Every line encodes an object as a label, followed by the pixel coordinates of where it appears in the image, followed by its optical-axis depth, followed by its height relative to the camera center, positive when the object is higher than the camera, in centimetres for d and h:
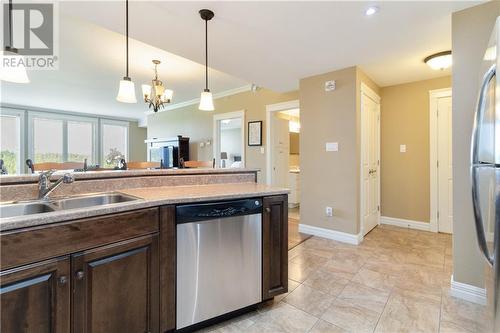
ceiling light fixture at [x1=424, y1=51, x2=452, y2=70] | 274 +127
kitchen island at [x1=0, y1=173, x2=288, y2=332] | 95 -47
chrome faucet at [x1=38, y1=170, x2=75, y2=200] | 138 -10
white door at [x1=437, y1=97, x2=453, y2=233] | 345 +0
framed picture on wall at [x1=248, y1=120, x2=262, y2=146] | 484 +70
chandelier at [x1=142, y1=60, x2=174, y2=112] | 359 +117
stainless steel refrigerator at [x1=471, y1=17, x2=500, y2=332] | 100 -4
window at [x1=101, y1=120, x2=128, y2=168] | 837 +112
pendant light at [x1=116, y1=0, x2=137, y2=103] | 185 +61
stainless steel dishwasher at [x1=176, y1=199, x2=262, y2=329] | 143 -60
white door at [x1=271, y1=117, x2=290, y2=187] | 478 +31
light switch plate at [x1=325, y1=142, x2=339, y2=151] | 325 +28
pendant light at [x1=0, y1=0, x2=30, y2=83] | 126 +56
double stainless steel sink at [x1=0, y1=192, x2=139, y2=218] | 127 -22
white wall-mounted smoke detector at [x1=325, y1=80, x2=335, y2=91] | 325 +113
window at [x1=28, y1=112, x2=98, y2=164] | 700 +93
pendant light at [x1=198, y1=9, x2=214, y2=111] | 214 +64
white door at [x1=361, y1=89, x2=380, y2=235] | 336 +6
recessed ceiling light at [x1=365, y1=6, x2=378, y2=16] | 195 +131
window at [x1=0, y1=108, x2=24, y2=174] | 650 +81
